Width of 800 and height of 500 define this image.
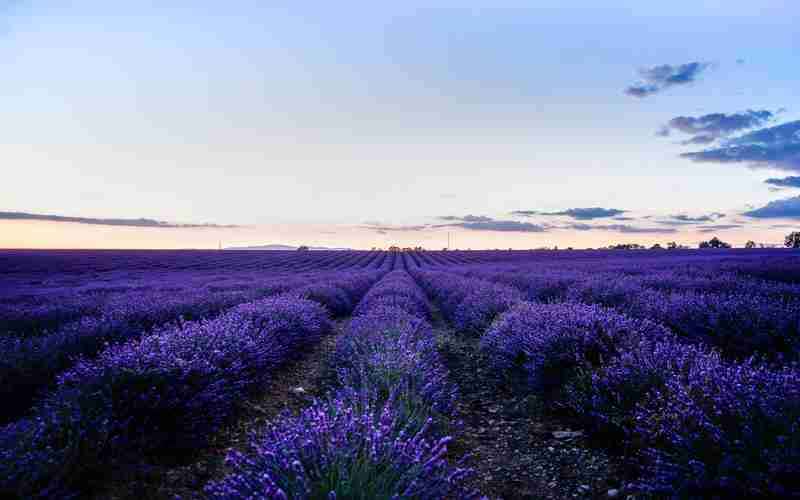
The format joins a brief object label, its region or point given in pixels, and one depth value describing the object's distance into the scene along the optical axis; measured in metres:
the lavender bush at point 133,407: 2.21
